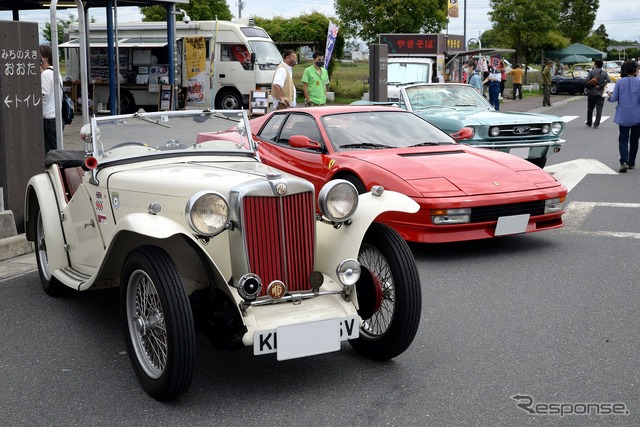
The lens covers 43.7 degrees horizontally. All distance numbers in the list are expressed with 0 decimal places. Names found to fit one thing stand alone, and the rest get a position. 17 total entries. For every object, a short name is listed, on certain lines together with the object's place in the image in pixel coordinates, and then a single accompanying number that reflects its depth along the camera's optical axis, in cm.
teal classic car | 1173
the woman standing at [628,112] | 1247
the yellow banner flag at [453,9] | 3184
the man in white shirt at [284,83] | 1349
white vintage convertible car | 407
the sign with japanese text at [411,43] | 2680
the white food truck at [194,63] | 2494
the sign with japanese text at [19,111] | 797
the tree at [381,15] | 4109
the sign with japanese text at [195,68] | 2473
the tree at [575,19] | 7681
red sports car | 725
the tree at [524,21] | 5019
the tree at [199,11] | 4916
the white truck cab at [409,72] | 2062
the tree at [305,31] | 4731
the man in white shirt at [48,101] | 1012
